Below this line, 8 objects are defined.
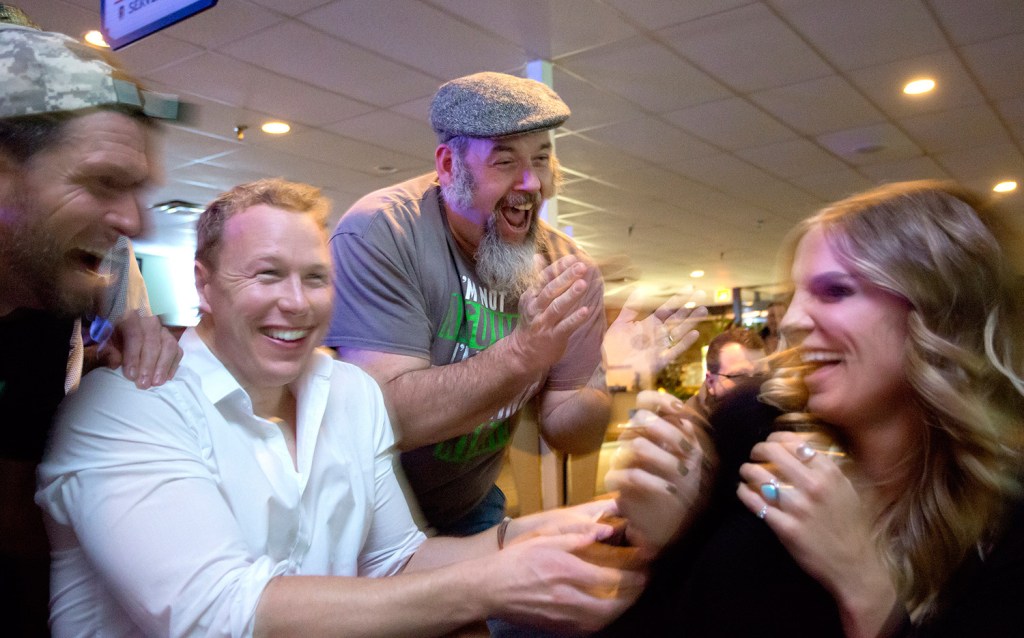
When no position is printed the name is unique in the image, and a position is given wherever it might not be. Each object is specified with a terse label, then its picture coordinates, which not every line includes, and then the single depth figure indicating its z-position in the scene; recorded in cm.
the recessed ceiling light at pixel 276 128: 544
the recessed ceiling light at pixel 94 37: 395
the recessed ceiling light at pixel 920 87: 487
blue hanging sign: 232
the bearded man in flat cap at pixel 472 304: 172
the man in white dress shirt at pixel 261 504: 102
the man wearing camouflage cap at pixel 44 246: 114
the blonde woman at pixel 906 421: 108
